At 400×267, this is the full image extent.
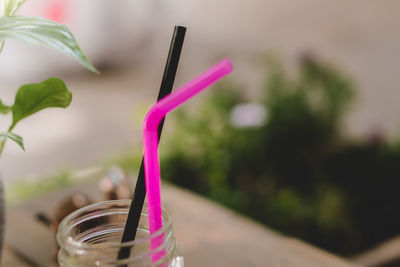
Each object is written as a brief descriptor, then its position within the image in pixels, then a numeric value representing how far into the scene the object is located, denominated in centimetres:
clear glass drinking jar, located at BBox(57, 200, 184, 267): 38
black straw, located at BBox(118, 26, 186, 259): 38
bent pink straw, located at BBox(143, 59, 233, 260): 35
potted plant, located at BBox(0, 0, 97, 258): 36
